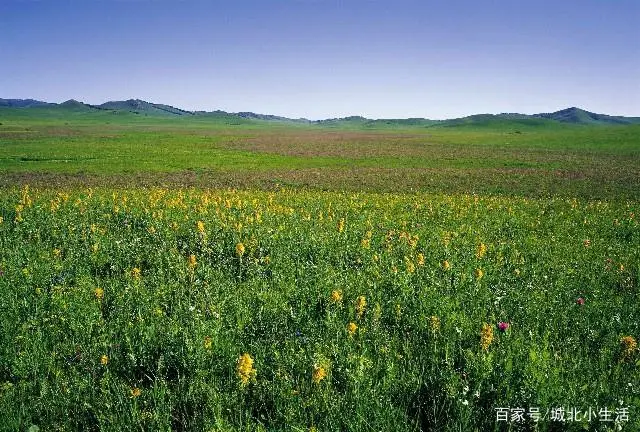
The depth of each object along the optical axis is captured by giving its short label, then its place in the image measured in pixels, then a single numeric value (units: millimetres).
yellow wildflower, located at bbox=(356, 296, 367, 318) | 4902
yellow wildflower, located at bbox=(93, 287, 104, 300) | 5427
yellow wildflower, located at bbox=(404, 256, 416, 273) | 6359
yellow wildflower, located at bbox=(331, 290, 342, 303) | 5118
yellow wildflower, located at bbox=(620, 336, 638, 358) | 4082
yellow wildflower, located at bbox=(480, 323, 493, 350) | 3996
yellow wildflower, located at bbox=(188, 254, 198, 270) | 6260
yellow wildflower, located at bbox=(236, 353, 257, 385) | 3461
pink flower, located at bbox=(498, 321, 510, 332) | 4438
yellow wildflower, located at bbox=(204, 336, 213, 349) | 4020
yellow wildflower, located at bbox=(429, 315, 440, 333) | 4613
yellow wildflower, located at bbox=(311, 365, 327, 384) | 3408
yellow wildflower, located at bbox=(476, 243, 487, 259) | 6936
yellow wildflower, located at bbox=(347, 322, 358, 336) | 4369
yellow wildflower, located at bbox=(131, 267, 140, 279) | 6273
